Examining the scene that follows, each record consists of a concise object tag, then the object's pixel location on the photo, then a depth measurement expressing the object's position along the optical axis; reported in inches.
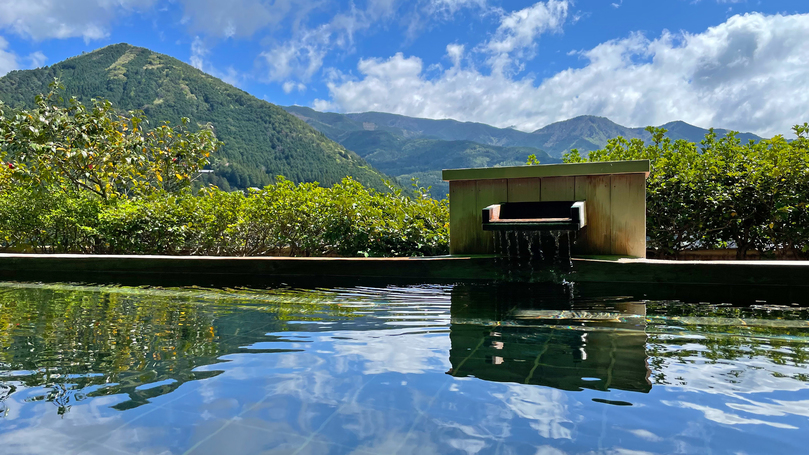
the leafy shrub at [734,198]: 205.0
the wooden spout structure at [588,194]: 180.7
